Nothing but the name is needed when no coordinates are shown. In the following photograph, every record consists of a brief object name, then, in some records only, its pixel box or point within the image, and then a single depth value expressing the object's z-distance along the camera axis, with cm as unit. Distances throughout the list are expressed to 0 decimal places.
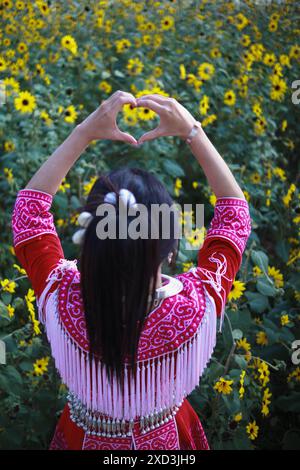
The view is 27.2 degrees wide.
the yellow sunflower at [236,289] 179
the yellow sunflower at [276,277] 197
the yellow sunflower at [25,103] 268
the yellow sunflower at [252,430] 174
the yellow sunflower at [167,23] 383
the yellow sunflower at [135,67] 320
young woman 101
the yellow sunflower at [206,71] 330
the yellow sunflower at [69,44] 317
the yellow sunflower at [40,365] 173
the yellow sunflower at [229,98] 317
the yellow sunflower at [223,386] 162
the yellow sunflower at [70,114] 276
